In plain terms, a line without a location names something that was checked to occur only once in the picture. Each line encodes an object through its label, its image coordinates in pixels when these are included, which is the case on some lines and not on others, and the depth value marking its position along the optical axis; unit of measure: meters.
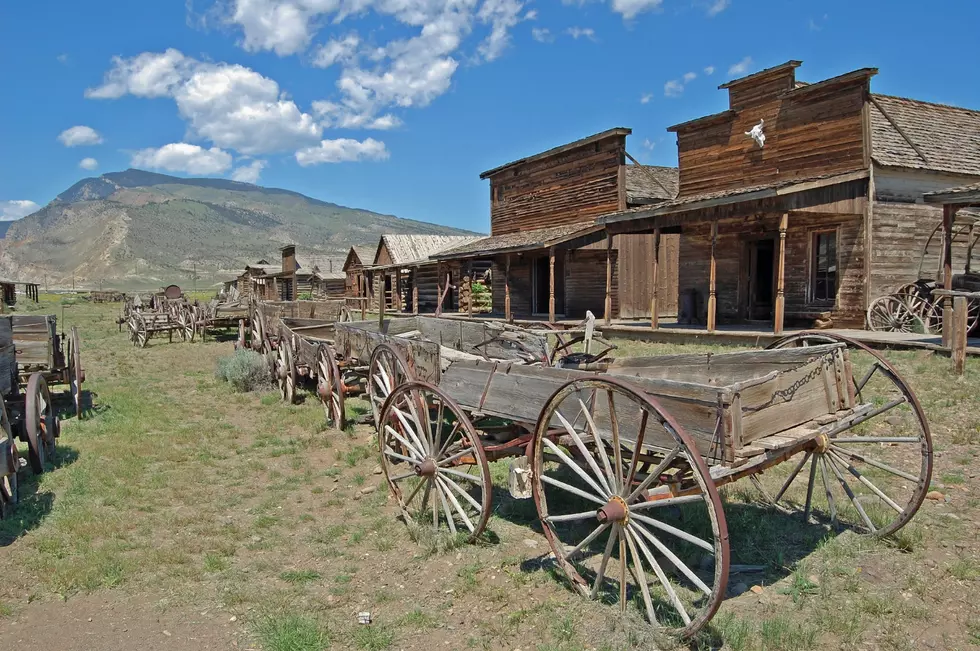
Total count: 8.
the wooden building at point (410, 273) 28.56
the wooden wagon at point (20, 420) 5.16
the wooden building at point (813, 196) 12.45
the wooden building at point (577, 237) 18.62
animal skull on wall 14.76
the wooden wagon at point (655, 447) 3.08
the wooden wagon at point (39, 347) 8.04
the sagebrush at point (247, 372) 11.12
